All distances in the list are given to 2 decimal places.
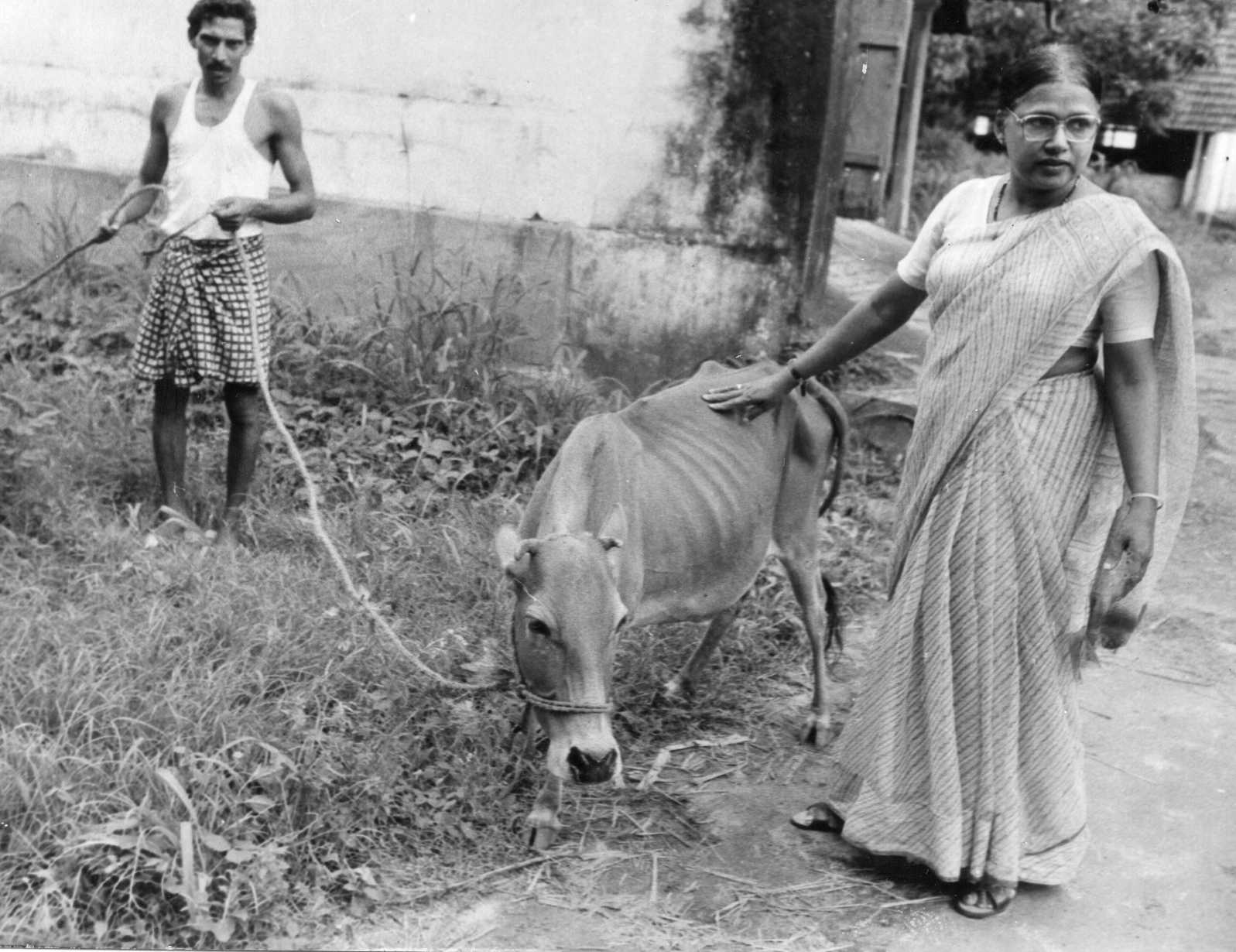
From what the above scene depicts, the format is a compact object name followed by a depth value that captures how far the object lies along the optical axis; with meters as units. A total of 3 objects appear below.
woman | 3.22
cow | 3.18
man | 4.70
